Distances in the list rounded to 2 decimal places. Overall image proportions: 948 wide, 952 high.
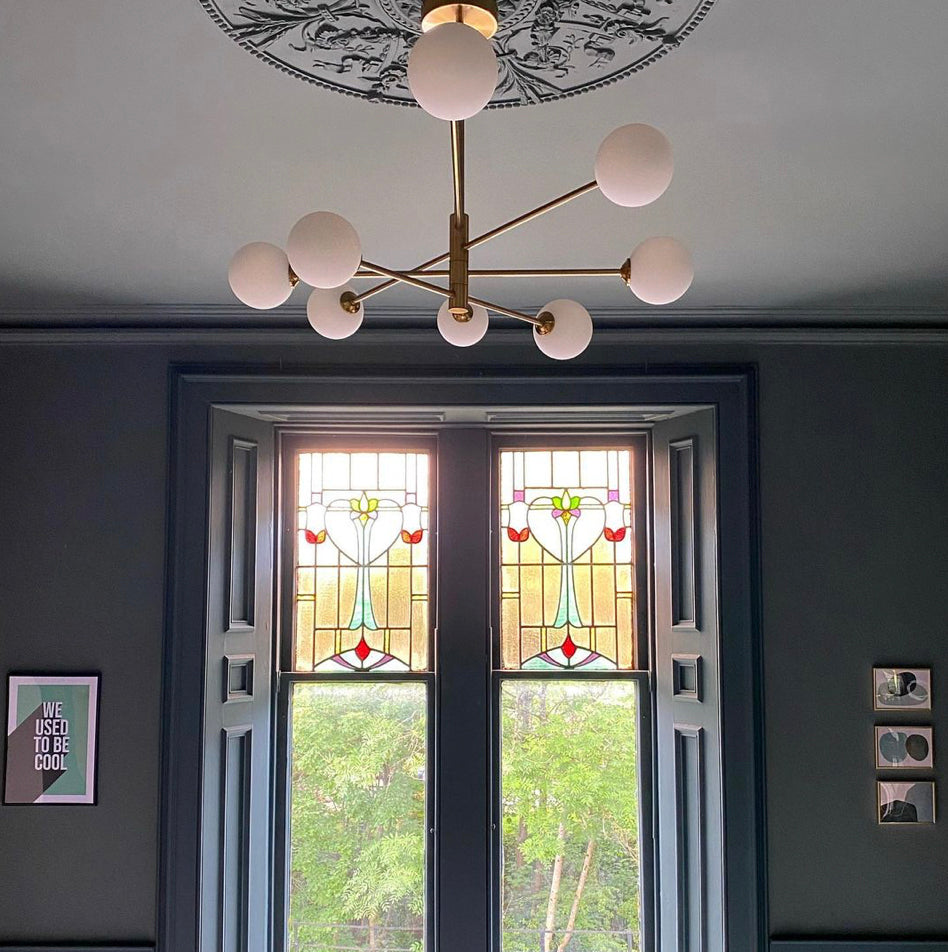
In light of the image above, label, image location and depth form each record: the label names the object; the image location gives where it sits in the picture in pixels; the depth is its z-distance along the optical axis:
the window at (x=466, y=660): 3.76
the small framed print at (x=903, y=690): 3.65
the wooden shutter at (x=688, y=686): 3.71
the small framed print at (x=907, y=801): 3.60
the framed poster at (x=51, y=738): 3.58
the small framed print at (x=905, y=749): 3.63
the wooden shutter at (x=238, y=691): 3.69
